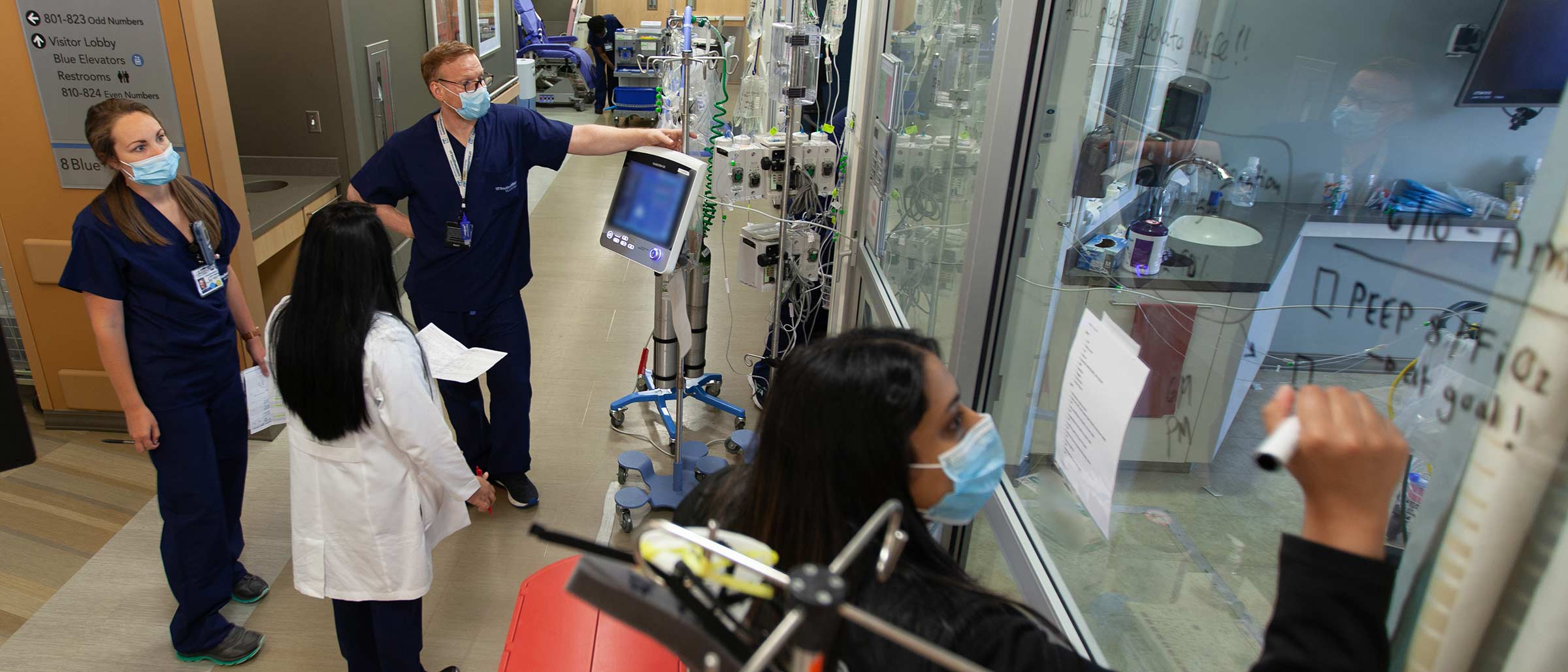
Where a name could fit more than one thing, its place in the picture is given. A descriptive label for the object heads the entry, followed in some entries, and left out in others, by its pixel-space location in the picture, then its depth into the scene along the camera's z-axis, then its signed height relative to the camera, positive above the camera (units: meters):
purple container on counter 1.51 -0.36
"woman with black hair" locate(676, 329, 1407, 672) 0.78 -0.51
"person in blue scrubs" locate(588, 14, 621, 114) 9.88 -0.59
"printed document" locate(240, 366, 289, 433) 2.58 -1.19
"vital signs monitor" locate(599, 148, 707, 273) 2.85 -0.67
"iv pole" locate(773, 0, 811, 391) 3.41 -0.34
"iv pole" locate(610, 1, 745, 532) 3.26 -1.58
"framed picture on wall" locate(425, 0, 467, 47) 5.79 -0.30
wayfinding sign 3.20 -0.37
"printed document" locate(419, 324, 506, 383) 2.41 -0.99
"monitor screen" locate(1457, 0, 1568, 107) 0.83 -0.01
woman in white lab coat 1.92 -1.02
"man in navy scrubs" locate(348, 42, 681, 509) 2.96 -0.69
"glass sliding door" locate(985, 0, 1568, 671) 0.88 -0.29
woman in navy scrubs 2.32 -0.96
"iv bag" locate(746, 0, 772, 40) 4.89 -0.14
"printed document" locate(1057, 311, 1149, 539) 1.30 -0.57
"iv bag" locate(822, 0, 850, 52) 4.18 -0.10
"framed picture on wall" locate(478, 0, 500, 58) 7.56 -0.39
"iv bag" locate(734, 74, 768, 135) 4.37 -0.53
